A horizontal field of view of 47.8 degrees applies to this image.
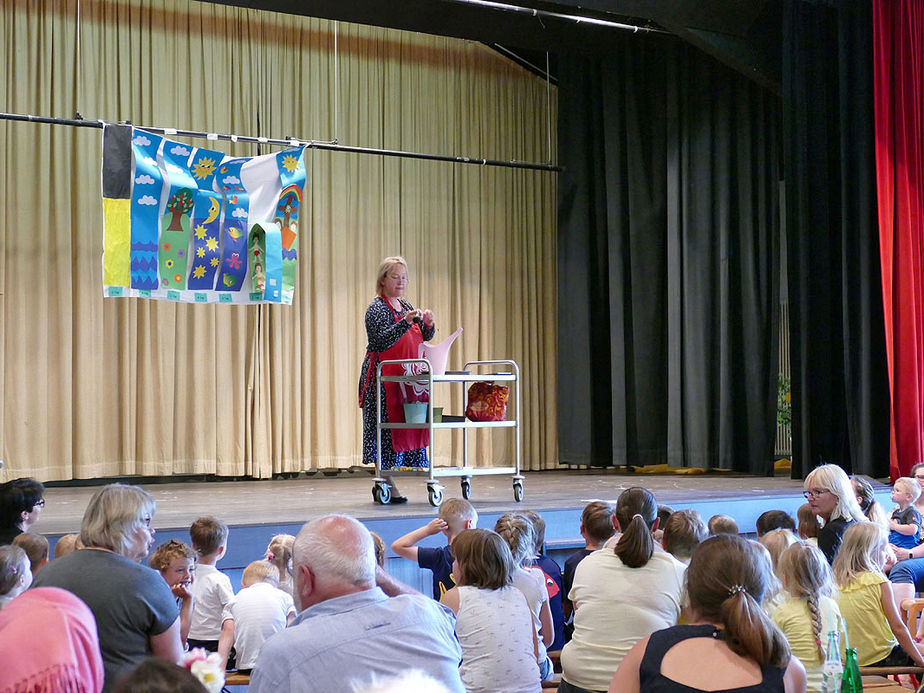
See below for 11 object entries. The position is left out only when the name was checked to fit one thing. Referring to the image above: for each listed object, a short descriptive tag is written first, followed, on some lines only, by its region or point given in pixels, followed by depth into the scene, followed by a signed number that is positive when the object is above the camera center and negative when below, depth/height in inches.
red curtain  261.7 +47.7
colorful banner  245.6 +41.0
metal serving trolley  216.1 -10.5
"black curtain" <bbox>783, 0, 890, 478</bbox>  268.1 +36.2
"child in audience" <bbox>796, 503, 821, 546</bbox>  161.9 -22.7
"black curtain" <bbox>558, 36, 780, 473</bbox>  310.5 +37.9
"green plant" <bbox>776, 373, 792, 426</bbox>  318.3 -7.5
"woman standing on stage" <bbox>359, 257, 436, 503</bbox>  228.5 +6.7
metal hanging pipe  254.8 +66.9
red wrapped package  232.4 -4.3
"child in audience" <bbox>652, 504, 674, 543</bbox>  159.9 -20.5
